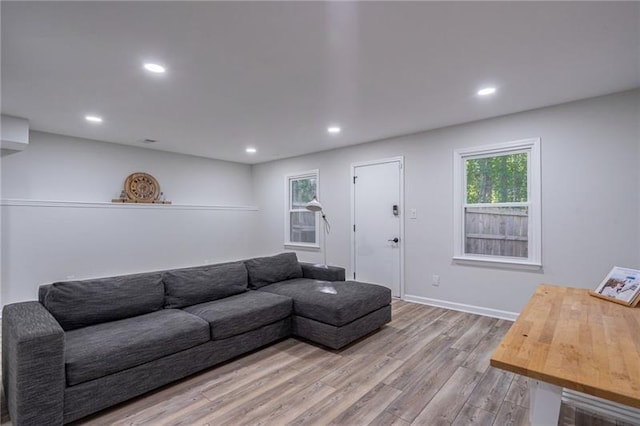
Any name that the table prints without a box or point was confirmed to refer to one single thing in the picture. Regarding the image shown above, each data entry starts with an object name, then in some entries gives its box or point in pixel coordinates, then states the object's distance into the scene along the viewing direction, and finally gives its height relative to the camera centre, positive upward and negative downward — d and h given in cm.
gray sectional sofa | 181 -89
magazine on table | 186 -46
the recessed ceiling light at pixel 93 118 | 376 +116
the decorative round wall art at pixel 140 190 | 520 +39
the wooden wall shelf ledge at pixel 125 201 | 502 +18
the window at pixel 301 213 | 601 -1
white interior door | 471 -15
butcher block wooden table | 103 -55
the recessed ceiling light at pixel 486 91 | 296 +119
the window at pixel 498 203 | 358 +12
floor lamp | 429 -17
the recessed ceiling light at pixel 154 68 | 250 +118
